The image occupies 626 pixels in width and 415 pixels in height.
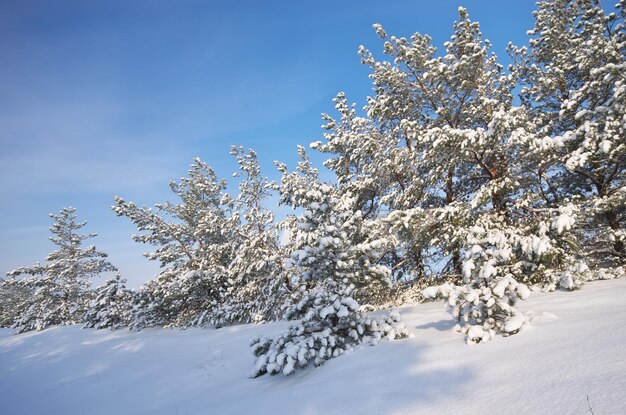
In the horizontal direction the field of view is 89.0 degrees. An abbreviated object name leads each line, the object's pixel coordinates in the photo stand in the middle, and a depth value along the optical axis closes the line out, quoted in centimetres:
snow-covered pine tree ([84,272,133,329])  1753
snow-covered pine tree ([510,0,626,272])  703
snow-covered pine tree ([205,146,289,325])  1312
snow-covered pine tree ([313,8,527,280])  807
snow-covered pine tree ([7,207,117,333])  2367
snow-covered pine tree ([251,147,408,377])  517
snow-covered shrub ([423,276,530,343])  401
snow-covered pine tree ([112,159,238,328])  1523
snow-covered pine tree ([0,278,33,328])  3531
